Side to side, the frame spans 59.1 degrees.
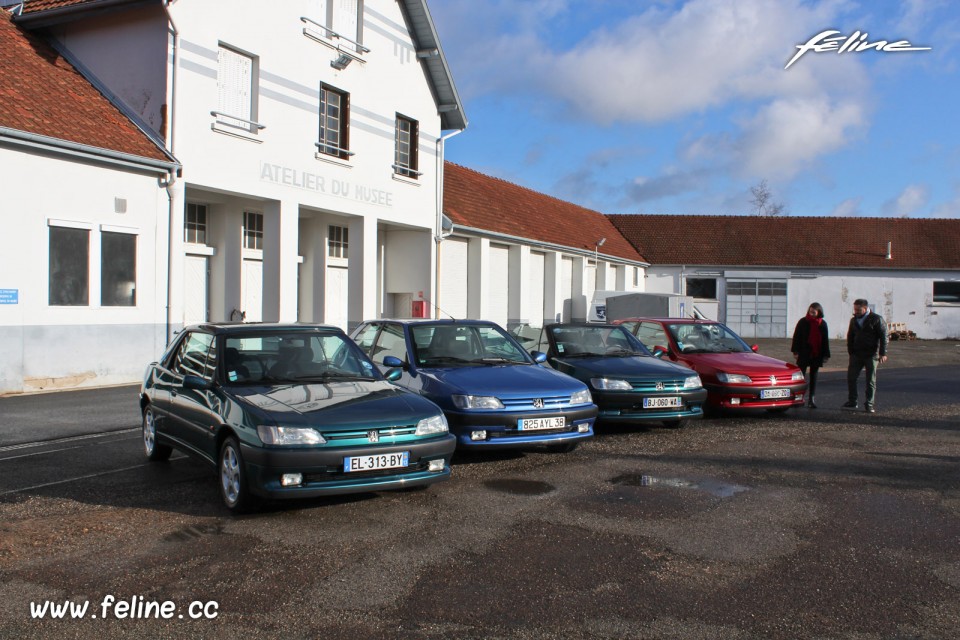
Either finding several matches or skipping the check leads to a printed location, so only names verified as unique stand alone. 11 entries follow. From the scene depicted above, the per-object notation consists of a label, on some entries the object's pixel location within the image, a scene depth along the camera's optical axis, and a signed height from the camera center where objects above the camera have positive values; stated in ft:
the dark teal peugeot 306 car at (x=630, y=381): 33.99 -2.69
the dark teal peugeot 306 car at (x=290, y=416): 20.29 -2.75
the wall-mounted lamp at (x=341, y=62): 64.64 +19.09
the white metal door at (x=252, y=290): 64.64 +1.49
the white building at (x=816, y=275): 142.41 +7.37
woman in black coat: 43.52 -1.27
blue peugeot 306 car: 27.04 -2.38
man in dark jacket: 41.29 -1.15
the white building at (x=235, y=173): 45.98 +9.25
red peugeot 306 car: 38.88 -2.26
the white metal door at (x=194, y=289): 59.87 +1.37
